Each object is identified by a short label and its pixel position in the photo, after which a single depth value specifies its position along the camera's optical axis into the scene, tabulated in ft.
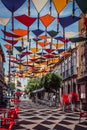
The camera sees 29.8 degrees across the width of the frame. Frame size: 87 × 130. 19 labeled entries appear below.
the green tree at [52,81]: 68.78
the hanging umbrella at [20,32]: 31.46
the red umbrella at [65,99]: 53.79
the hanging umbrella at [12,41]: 34.89
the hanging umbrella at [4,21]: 28.82
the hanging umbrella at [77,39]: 33.69
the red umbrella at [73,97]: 53.84
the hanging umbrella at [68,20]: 27.82
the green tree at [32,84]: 119.36
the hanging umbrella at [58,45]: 39.53
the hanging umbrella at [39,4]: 23.84
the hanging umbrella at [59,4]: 23.95
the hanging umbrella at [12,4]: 23.79
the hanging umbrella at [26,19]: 26.95
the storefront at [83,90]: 55.51
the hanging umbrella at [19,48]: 40.18
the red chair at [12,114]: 25.86
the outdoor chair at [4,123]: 24.79
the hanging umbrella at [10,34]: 32.12
